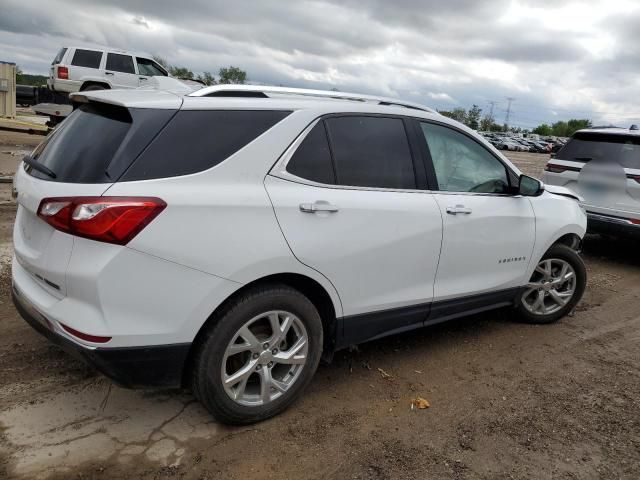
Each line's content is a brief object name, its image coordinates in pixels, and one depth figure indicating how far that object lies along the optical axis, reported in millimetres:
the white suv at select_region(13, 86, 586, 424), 2482
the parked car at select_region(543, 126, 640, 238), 6605
